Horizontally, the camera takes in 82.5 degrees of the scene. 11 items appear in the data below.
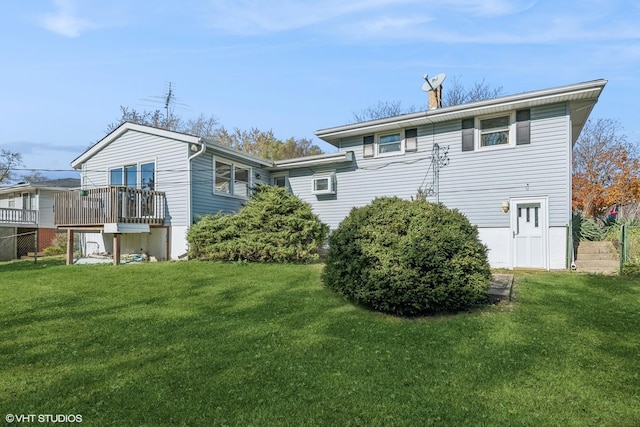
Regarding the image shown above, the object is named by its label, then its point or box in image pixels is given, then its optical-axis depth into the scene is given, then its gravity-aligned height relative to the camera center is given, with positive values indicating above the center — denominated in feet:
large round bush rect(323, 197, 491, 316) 16.17 -2.20
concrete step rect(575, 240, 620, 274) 28.97 -3.63
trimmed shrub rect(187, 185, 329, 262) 33.91 -1.94
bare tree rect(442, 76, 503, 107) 78.74 +26.97
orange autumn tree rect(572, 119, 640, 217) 54.44 +7.29
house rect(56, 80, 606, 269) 31.73 +4.29
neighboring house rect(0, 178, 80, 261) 62.85 -0.97
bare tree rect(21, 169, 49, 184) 83.05 +7.96
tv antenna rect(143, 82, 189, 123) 72.23 +22.60
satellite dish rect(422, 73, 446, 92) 40.06 +14.59
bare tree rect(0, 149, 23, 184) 82.28 +11.06
